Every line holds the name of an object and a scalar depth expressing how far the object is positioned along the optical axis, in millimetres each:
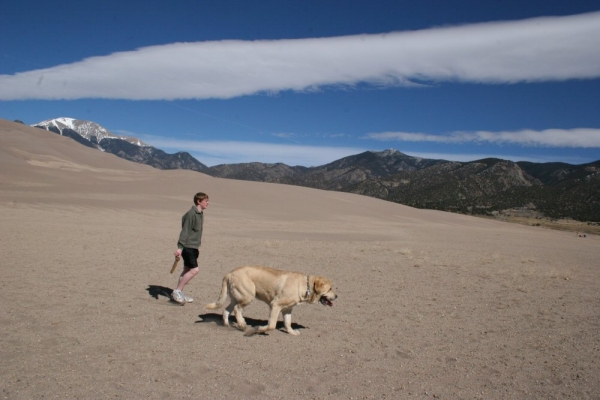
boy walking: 7855
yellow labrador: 6637
